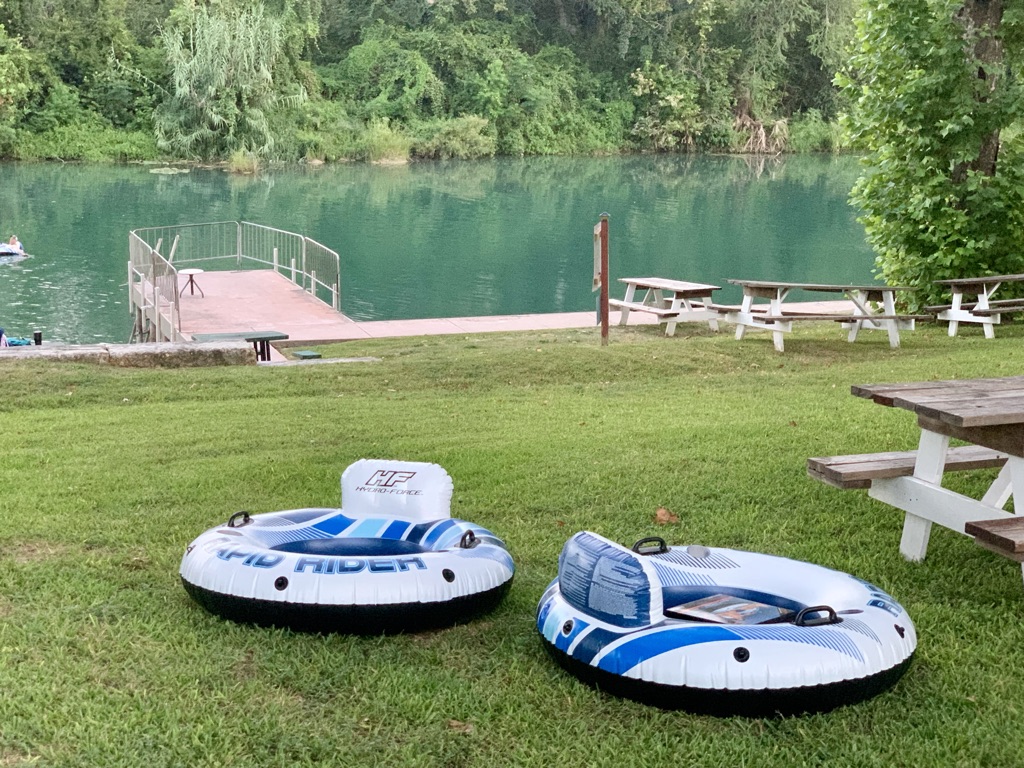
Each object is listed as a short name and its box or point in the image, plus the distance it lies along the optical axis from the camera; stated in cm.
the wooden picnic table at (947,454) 387
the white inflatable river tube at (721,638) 333
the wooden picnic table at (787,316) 1168
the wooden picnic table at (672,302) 1309
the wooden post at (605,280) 1155
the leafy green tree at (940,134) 1242
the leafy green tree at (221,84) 4384
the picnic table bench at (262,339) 1248
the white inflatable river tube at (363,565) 386
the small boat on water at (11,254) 2463
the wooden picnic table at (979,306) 1196
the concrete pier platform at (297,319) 1548
